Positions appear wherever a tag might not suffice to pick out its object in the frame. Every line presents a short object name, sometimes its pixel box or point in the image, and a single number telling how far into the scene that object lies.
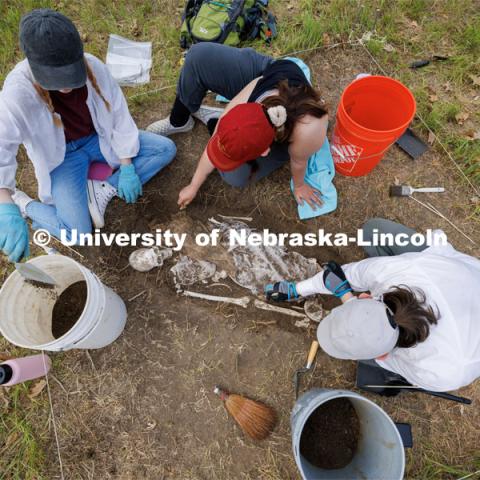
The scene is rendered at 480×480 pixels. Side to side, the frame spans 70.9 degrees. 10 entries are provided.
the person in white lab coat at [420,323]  1.52
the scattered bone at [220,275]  2.57
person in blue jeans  1.65
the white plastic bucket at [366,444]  1.69
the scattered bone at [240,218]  2.75
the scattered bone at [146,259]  2.49
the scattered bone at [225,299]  2.51
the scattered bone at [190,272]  2.53
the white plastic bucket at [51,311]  1.76
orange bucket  2.28
